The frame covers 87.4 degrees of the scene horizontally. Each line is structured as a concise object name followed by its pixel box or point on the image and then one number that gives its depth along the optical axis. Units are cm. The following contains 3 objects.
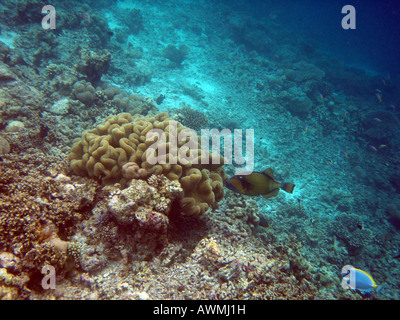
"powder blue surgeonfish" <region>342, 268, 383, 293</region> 346
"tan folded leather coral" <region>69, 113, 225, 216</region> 292
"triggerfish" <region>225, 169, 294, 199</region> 322
